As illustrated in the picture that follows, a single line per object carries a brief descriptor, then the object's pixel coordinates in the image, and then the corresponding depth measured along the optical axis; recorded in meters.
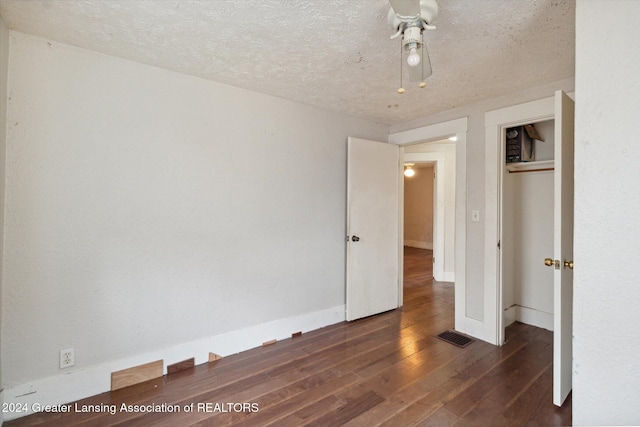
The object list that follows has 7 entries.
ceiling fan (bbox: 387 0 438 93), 1.25
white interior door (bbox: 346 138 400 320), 3.13
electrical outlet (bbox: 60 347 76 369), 1.83
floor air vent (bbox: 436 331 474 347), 2.66
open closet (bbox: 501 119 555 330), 2.96
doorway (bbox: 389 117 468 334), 2.88
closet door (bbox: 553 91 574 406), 1.71
